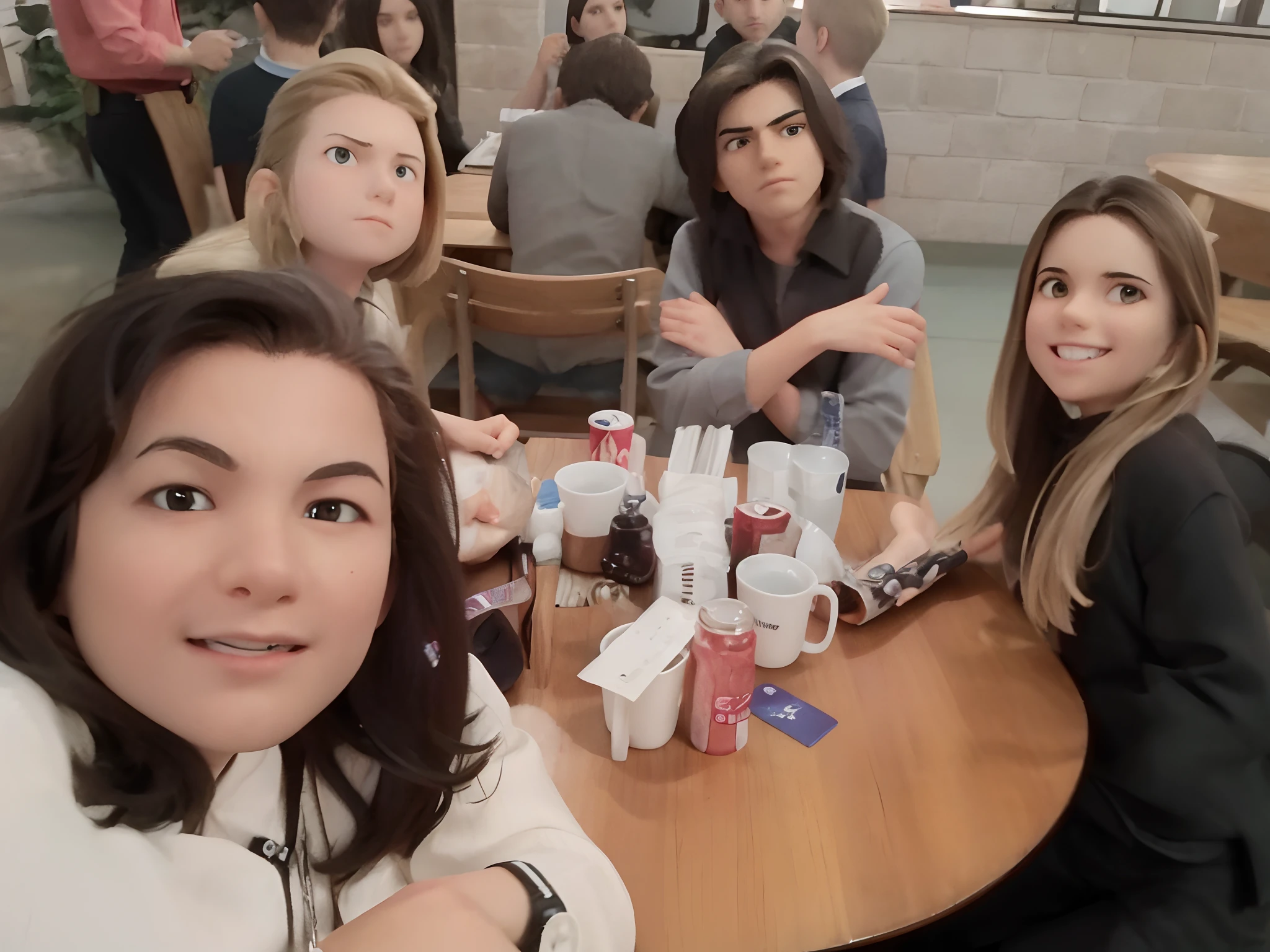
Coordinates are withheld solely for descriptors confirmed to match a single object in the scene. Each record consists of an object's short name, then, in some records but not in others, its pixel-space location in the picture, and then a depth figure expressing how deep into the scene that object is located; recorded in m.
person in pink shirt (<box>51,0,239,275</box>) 2.15
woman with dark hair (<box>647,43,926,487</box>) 1.37
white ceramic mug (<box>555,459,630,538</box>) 1.13
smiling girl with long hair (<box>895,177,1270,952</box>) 0.93
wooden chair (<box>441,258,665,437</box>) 1.84
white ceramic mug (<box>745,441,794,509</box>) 1.22
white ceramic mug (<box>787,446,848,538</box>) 1.21
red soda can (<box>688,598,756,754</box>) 0.83
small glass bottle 1.10
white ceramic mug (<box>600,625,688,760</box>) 0.84
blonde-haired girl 1.15
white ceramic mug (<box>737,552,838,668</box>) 0.96
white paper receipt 0.82
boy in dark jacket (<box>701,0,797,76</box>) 3.12
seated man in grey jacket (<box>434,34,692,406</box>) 2.23
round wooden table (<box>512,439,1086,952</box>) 0.73
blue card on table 0.91
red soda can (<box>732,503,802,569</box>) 1.06
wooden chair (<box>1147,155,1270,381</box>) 2.42
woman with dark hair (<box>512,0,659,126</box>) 3.46
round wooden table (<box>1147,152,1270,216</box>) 2.61
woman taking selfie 0.46
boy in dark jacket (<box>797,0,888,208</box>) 2.51
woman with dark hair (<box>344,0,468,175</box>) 3.02
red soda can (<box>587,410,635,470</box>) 1.29
